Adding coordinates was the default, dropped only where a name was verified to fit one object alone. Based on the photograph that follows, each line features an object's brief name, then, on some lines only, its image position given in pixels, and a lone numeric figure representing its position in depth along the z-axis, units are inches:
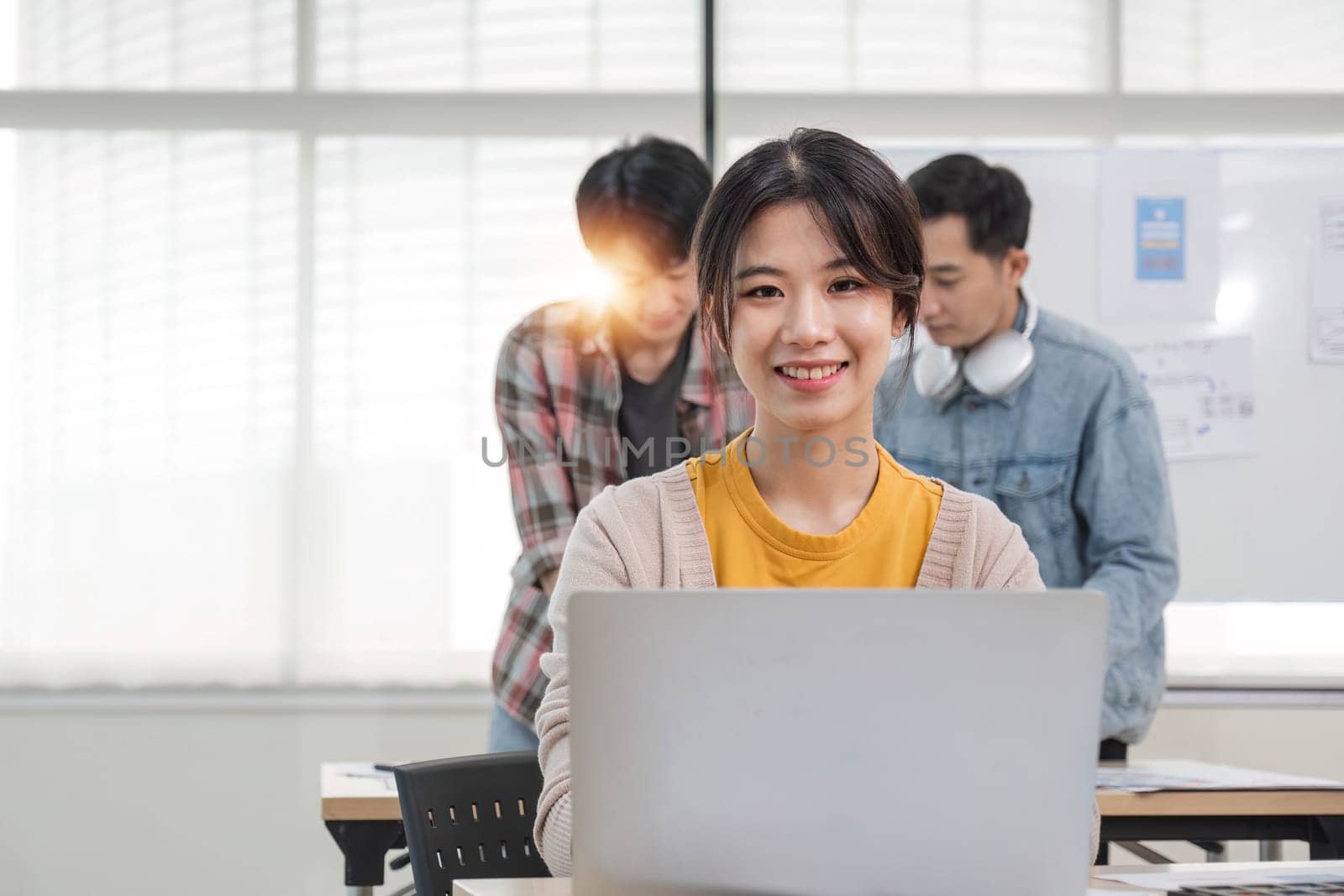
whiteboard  126.6
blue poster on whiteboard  127.1
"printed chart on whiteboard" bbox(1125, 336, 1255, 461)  125.6
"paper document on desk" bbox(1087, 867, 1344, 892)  41.6
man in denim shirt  97.6
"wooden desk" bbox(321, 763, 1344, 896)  75.2
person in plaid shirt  91.6
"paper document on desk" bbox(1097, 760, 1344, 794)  77.6
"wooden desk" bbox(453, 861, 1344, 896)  39.6
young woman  48.9
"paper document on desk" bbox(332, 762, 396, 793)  81.3
